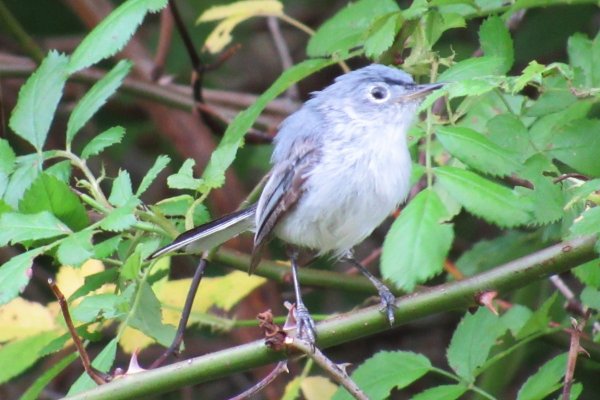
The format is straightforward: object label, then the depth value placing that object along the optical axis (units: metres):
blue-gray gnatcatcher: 5.35
